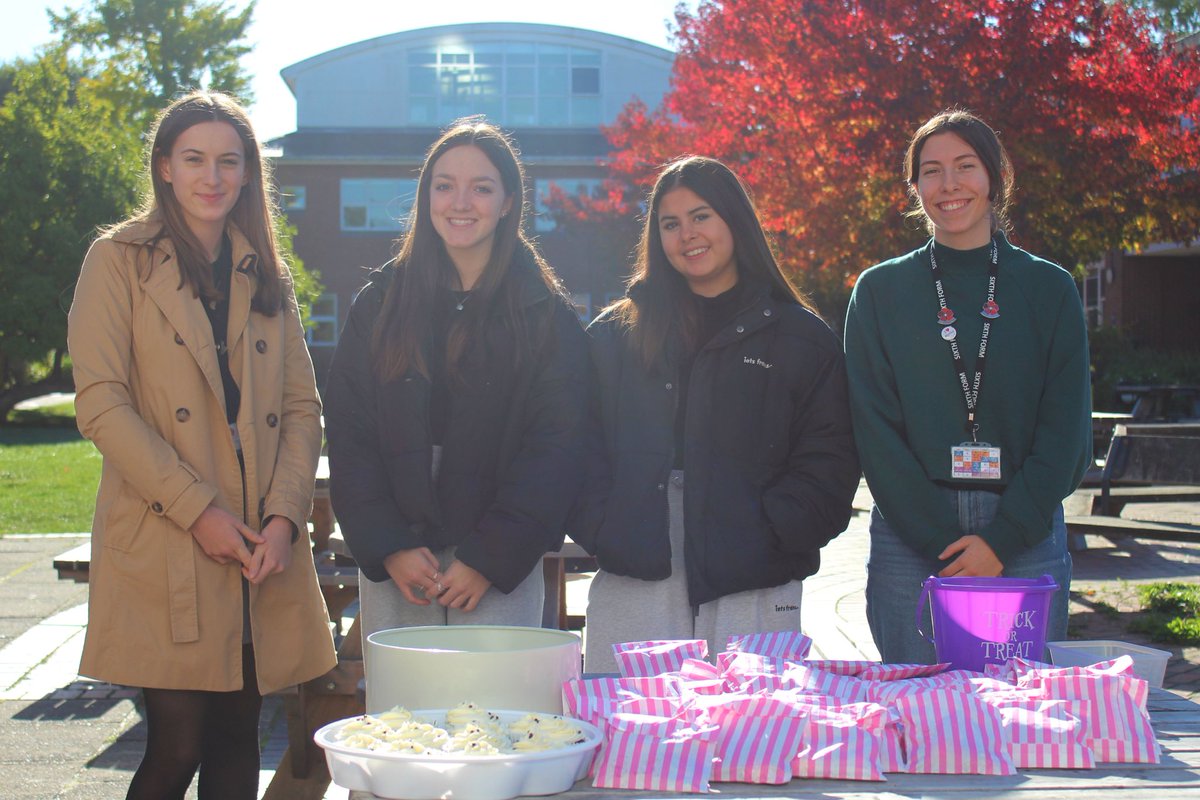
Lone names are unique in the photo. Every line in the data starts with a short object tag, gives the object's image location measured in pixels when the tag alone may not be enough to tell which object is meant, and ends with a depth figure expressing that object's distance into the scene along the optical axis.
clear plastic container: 2.74
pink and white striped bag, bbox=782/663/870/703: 2.28
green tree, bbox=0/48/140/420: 29.14
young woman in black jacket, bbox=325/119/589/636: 3.40
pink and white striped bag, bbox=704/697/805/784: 2.07
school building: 40.88
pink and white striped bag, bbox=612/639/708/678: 2.48
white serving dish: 1.93
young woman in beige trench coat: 3.33
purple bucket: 2.57
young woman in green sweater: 3.37
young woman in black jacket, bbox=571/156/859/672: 3.48
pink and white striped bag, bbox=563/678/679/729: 2.19
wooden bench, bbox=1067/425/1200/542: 7.67
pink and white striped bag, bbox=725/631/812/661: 2.51
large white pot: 2.24
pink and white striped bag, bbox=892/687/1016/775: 2.13
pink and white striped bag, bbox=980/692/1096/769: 2.15
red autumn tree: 12.84
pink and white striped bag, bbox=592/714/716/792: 2.04
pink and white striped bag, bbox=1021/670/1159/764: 2.21
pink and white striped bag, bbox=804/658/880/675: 2.49
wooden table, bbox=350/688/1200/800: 2.03
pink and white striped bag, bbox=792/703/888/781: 2.09
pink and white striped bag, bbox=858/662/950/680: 2.47
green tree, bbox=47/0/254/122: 44.44
